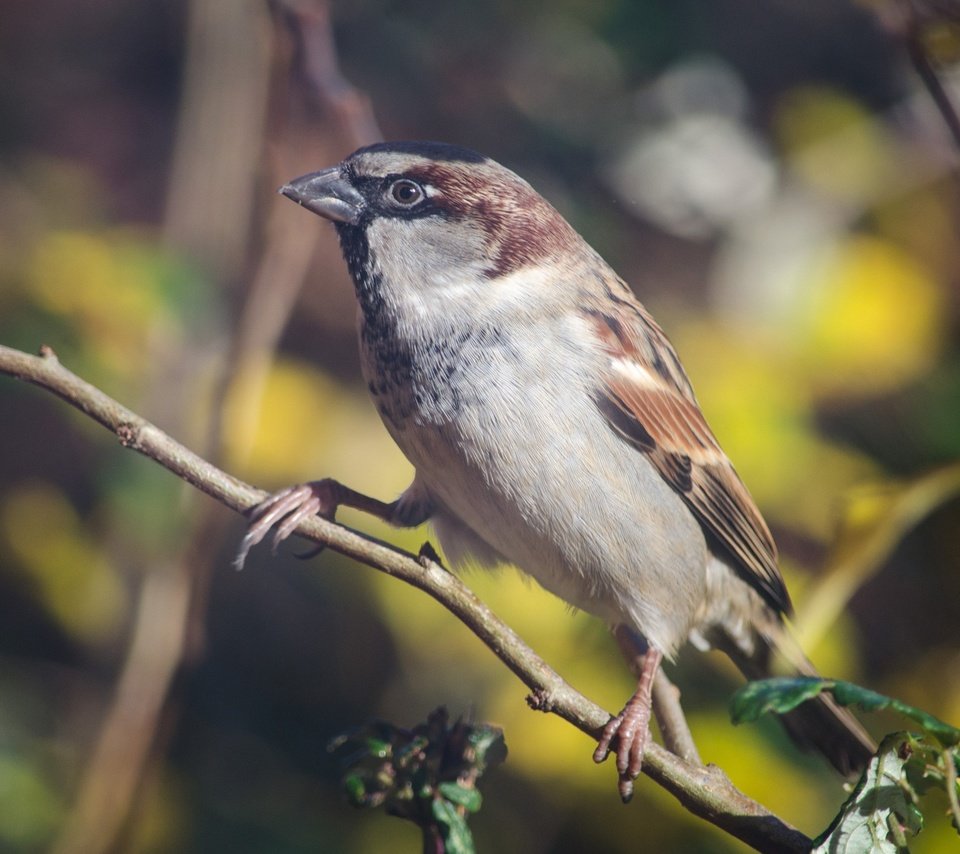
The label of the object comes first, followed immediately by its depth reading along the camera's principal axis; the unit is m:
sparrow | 3.11
